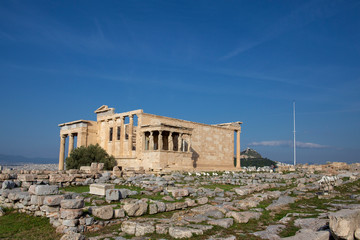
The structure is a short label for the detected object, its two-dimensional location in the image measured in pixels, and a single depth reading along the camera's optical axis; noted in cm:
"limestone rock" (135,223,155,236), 807
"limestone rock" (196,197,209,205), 1237
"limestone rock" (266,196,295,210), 1131
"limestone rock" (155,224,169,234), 799
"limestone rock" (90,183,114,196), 1367
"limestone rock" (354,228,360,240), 606
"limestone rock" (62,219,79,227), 894
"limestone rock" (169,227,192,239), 756
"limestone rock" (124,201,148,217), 1007
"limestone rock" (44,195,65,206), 1009
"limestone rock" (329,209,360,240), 609
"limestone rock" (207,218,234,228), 853
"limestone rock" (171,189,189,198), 1355
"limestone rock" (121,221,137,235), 818
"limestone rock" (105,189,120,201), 1209
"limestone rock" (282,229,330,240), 649
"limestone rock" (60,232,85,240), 748
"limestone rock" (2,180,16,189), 1479
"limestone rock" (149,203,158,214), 1042
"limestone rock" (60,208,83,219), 912
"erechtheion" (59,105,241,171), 3391
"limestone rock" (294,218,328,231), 793
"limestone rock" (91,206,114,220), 965
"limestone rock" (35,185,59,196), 1086
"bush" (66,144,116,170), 3534
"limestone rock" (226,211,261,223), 911
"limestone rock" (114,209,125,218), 987
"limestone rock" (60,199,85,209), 928
